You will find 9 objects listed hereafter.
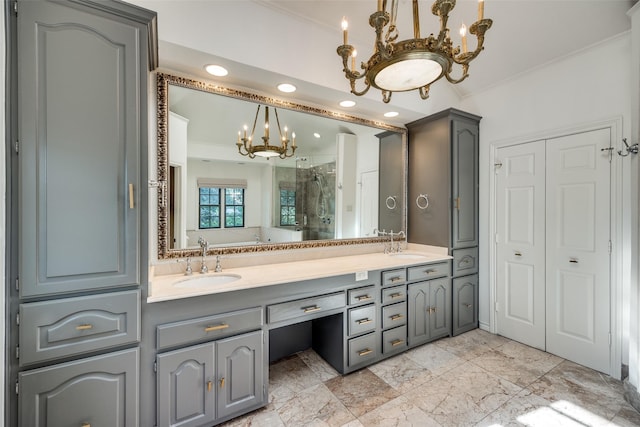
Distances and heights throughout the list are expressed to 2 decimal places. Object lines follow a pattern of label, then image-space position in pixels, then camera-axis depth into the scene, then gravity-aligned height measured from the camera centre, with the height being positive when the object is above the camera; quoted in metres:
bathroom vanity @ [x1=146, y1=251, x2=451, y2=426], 1.58 -0.78
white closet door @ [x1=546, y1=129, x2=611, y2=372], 2.31 -0.32
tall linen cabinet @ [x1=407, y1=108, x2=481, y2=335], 2.96 +0.19
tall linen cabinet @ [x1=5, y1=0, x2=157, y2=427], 1.24 +0.01
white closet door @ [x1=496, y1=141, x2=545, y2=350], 2.71 -0.32
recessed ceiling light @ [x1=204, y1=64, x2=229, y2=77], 2.01 +1.07
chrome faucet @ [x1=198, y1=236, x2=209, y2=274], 2.09 -0.30
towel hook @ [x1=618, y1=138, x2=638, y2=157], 1.93 +0.45
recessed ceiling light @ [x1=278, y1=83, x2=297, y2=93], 2.30 +1.07
